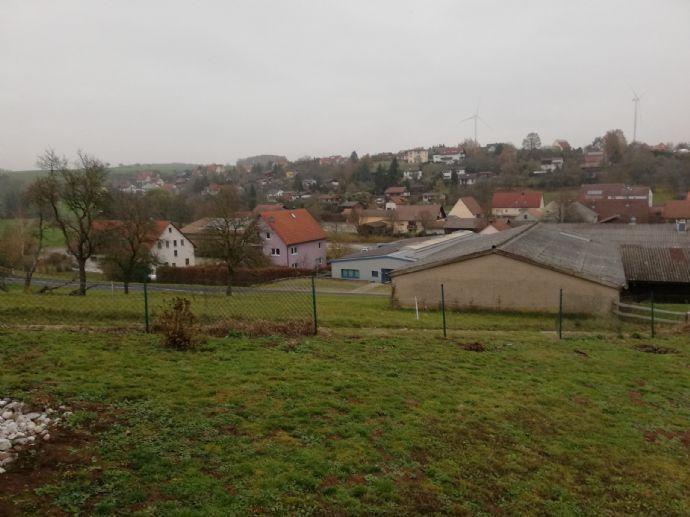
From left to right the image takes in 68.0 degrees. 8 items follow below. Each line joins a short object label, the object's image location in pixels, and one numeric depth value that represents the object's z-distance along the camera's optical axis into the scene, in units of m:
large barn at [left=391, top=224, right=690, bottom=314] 20.97
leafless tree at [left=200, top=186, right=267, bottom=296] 32.28
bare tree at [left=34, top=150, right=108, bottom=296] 27.98
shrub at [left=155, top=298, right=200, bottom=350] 10.38
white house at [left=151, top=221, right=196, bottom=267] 52.44
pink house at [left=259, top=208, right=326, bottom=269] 52.28
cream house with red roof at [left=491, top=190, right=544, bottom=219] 82.06
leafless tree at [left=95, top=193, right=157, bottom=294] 32.22
